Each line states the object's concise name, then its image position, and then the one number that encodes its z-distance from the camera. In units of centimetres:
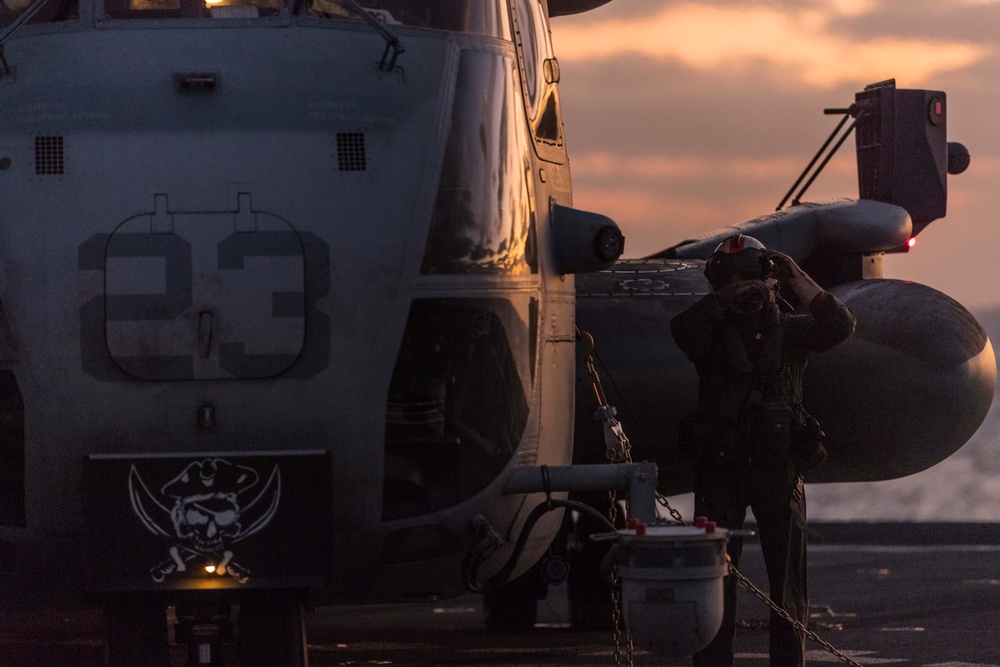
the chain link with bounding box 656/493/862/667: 1382
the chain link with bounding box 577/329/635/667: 1402
